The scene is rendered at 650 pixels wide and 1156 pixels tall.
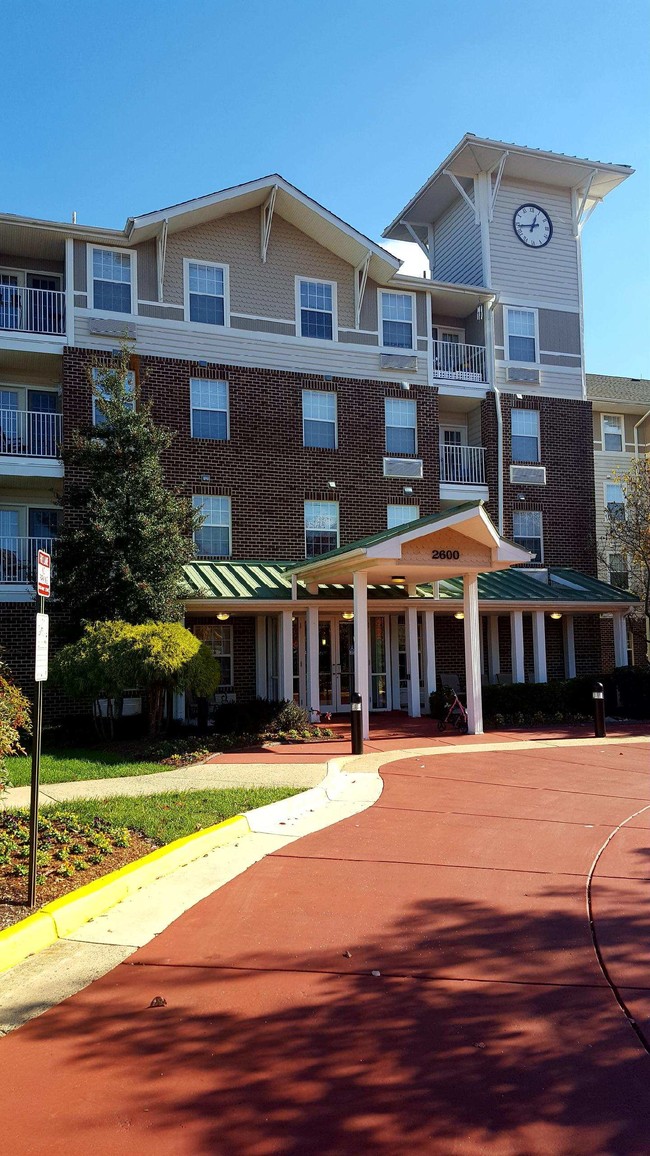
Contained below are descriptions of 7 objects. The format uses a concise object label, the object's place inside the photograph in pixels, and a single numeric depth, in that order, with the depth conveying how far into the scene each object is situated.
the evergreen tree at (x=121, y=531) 15.91
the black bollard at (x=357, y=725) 13.86
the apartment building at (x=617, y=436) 28.39
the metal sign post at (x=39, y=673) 6.08
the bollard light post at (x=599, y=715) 15.87
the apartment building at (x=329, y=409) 19.59
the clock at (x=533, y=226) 25.50
